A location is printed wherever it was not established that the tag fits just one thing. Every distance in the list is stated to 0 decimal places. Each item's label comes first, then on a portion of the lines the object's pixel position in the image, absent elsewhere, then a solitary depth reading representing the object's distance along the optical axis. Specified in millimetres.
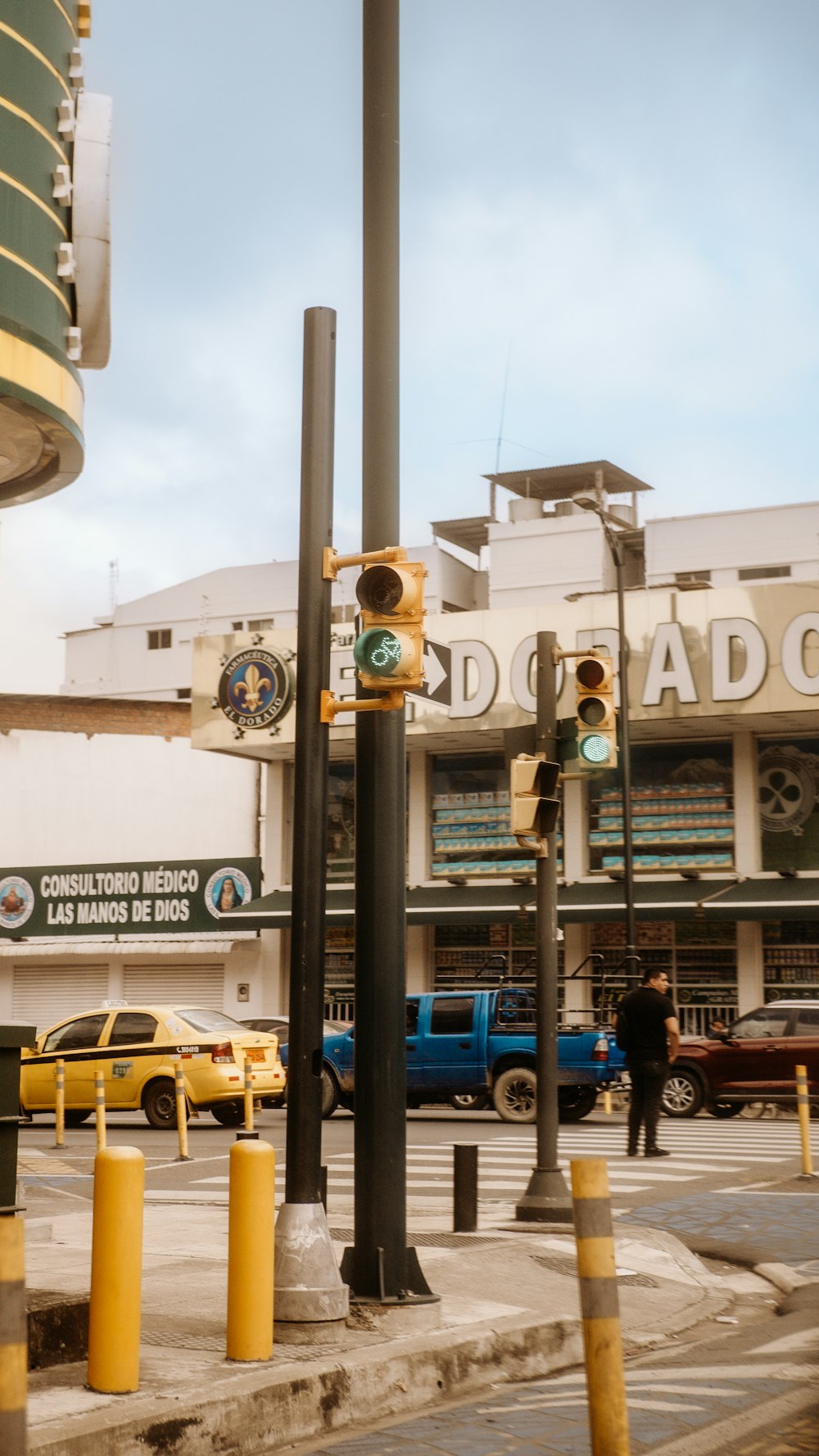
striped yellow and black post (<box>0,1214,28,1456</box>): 3855
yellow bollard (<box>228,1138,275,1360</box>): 6527
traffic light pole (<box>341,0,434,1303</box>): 7703
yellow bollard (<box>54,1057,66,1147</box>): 19406
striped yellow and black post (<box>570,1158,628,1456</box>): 4781
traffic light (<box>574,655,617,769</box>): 11969
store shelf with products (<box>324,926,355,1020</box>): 37656
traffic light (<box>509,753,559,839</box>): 11617
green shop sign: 39719
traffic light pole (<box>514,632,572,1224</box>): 11438
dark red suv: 22172
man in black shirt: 16328
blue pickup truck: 21906
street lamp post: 28578
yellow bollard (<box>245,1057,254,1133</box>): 18750
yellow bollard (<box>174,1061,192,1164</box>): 17031
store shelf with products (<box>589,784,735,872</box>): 34250
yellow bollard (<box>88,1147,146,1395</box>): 6047
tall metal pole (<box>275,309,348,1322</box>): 7230
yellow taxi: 21141
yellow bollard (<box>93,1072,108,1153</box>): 17406
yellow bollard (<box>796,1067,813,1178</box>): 14805
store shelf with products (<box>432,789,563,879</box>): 36312
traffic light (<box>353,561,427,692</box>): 7629
